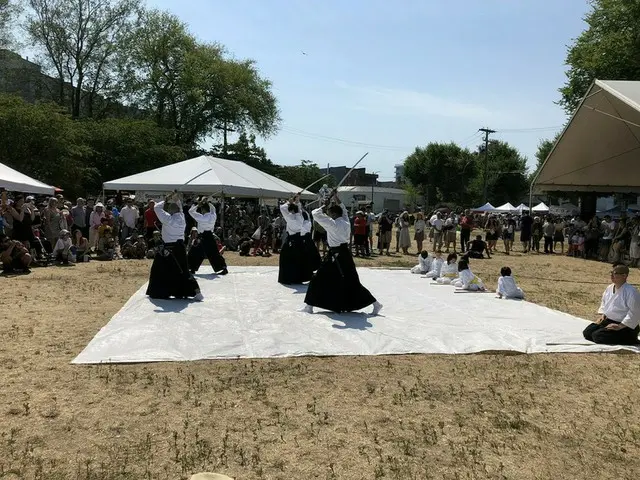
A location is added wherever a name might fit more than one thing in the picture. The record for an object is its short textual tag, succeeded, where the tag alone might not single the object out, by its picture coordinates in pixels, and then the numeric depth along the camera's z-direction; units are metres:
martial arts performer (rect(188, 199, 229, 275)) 10.87
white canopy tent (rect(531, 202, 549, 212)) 40.38
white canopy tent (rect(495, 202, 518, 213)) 39.90
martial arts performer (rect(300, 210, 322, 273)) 10.45
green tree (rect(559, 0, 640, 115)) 24.56
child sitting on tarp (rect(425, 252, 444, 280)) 11.58
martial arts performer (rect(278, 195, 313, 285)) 10.23
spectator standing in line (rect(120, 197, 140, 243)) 16.16
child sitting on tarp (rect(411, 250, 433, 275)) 12.41
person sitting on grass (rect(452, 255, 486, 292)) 10.14
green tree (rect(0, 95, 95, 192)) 21.88
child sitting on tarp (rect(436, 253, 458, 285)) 10.97
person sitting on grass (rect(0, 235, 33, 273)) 10.88
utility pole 46.09
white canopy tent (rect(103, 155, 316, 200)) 16.48
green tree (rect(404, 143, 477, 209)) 56.84
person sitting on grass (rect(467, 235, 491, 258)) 17.41
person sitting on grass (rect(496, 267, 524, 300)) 9.34
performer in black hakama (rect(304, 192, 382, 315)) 7.59
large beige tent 16.20
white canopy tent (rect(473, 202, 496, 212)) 41.32
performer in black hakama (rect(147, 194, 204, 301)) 8.30
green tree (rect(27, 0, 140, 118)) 32.69
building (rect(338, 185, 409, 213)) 68.81
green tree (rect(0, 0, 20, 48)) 29.27
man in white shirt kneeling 6.12
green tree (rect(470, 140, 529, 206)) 55.31
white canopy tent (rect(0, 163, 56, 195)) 12.14
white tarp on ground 5.77
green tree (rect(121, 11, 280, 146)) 37.59
